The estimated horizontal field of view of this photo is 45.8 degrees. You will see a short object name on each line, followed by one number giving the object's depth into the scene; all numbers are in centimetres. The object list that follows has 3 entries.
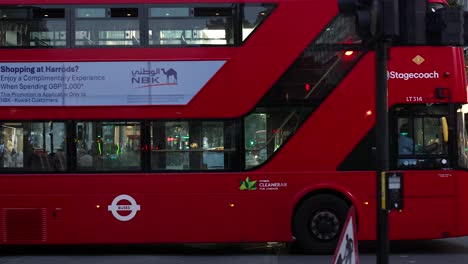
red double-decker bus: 888
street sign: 434
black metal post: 508
